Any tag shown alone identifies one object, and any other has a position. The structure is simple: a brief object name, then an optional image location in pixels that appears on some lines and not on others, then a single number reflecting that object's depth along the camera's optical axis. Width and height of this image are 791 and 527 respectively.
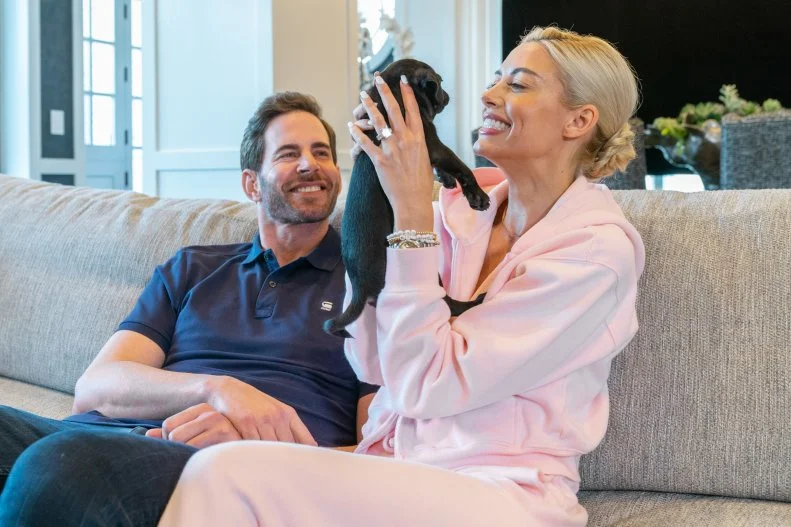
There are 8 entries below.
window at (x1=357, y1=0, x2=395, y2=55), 5.62
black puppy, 1.28
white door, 6.77
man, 1.59
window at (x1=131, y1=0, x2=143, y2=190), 7.19
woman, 1.12
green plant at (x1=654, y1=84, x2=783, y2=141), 3.40
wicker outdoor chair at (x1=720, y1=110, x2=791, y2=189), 2.62
